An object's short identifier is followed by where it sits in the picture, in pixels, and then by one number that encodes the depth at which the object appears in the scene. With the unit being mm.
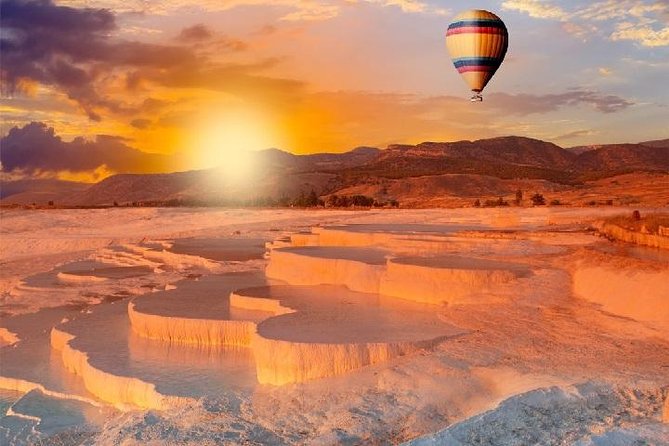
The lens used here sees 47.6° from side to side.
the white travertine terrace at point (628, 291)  8836
